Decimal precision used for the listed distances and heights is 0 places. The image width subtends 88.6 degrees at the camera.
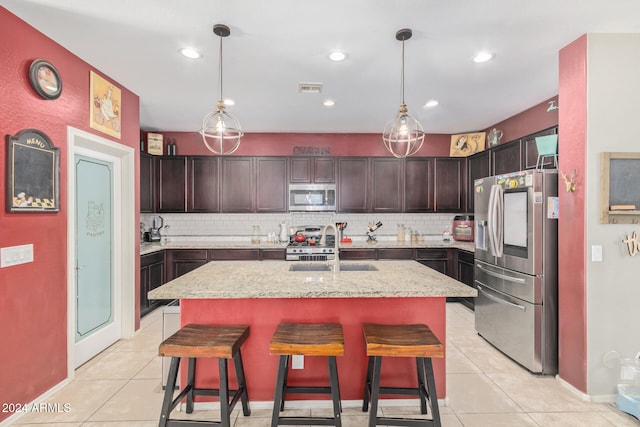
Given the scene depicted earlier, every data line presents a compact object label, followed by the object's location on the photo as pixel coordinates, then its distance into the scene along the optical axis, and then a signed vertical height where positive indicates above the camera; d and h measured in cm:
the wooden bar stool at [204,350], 181 -77
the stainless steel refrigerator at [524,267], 274 -49
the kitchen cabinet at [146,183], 471 +44
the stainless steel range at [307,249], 479 -54
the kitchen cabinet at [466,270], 443 -81
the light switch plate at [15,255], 209 -28
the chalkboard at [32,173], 213 +28
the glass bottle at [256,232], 538 -32
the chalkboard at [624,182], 236 +21
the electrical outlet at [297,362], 224 -103
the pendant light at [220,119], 221 +66
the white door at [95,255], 303 -41
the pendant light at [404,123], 229 +64
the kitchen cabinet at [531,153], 348 +67
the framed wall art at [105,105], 296 +103
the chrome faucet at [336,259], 234 -35
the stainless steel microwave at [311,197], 510 +24
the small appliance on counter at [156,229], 513 -25
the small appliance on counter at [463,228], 505 -25
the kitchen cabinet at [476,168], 464 +65
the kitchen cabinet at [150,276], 411 -83
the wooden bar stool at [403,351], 181 -77
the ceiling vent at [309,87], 336 +131
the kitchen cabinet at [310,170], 515 +67
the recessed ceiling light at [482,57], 271 +130
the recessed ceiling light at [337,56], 270 +131
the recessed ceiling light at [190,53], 263 +131
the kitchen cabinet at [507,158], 394 +69
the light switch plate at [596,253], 237 -30
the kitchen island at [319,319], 227 -74
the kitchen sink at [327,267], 272 -47
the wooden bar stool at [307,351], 181 -76
